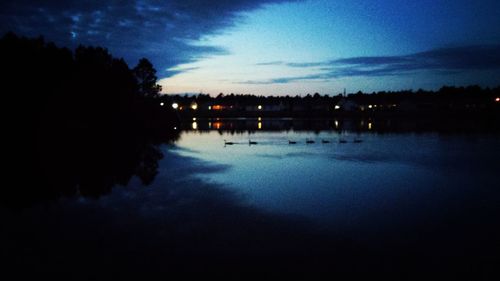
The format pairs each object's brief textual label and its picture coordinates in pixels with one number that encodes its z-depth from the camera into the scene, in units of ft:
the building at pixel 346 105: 483.10
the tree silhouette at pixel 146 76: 315.37
